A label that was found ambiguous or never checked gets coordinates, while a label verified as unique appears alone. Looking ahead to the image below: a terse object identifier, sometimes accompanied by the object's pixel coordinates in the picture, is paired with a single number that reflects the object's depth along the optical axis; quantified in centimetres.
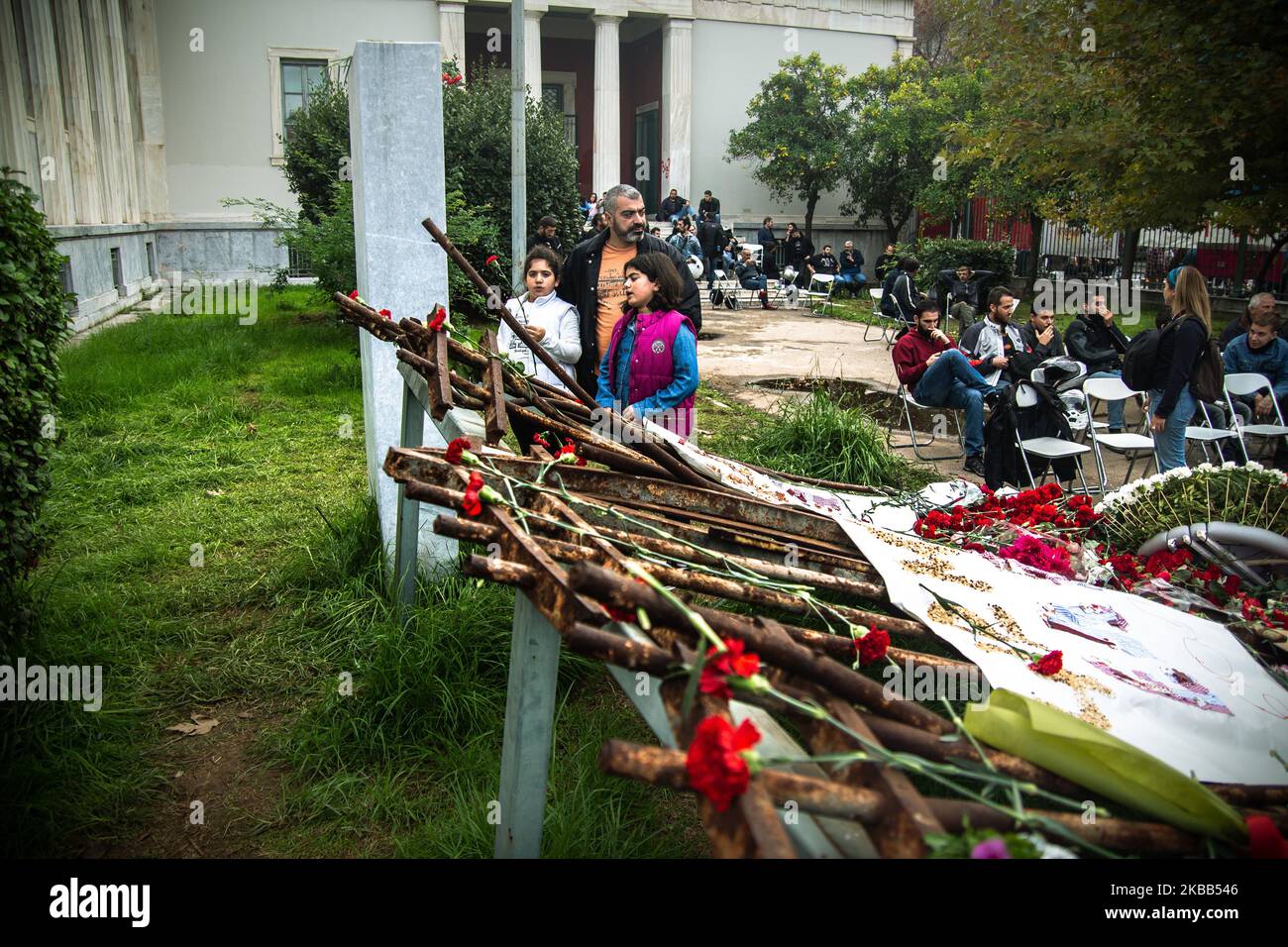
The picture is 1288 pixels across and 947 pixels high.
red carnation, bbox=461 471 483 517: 221
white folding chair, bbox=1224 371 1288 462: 816
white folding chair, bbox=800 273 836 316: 2150
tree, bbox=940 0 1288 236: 658
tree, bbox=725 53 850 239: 2675
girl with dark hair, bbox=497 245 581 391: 574
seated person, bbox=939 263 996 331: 1225
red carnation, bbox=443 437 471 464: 248
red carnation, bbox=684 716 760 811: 137
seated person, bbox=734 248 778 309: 2120
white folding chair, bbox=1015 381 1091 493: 691
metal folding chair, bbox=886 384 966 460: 827
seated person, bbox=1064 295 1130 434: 950
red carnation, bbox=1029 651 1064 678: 236
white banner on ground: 225
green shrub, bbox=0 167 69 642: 404
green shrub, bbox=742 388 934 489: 705
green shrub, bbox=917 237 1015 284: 2169
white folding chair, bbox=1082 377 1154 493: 723
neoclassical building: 1554
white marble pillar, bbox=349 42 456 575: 471
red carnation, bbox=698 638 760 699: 158
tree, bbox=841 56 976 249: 2556
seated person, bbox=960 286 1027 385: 863
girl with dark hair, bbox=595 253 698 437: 502
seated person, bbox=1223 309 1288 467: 842
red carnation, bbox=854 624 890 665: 208
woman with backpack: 698
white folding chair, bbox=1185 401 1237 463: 752
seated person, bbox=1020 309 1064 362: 895
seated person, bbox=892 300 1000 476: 795
